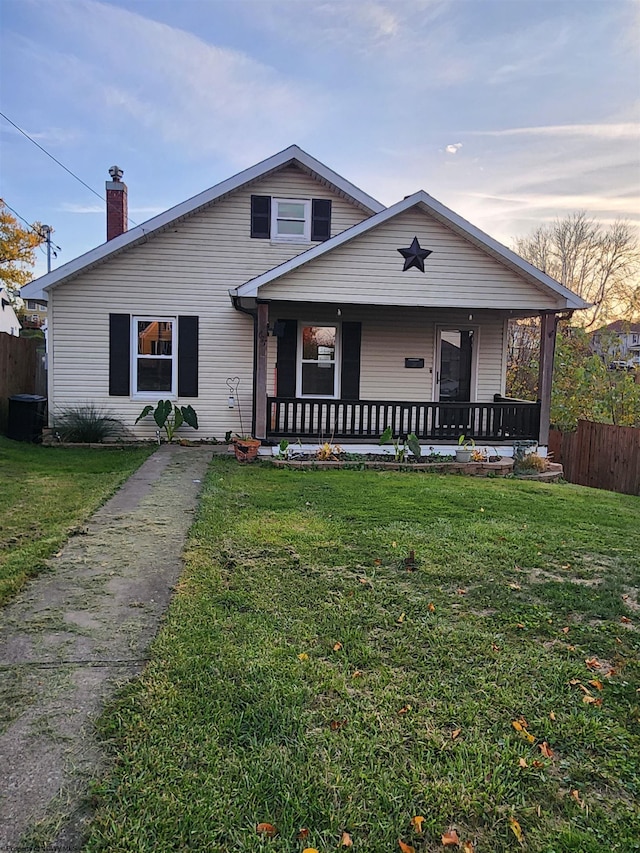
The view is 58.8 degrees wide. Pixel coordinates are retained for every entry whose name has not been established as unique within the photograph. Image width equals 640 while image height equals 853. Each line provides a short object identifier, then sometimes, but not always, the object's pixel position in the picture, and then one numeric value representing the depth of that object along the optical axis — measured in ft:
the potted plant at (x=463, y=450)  33.42
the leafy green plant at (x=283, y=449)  32.14
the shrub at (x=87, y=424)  35.94
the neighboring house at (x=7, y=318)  110.28
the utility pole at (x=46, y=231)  117.08
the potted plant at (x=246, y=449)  31.78
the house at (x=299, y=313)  32.60
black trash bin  36.73
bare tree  90.68
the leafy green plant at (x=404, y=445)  32.73
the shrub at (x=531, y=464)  33.27
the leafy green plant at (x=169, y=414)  35.83
